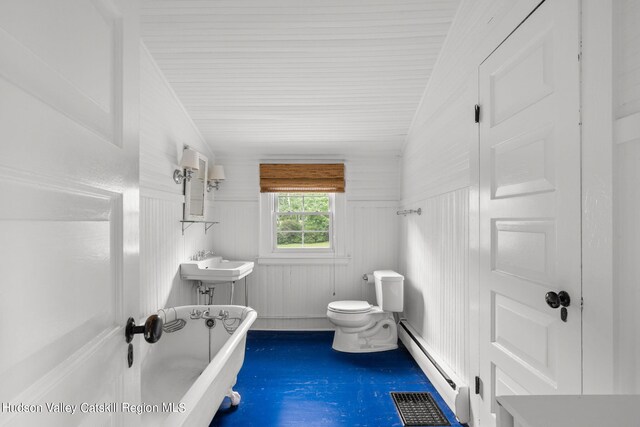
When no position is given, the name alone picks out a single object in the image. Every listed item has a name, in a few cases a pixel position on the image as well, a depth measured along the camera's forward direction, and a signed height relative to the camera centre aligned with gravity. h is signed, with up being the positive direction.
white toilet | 3.55 -1.02
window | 4.42 -0.07
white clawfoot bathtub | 2.14 -0.96
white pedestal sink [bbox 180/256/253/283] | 3.36 -0.53
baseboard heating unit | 2.31 -1.17
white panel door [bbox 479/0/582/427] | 1.25 +0.03
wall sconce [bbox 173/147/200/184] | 3.28 +0.46
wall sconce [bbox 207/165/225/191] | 3.95 +0.45
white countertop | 0.68 -0.37
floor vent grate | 2.33 -1.29
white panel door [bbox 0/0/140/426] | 0.60 +0.01
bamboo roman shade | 4.28 +0.44
